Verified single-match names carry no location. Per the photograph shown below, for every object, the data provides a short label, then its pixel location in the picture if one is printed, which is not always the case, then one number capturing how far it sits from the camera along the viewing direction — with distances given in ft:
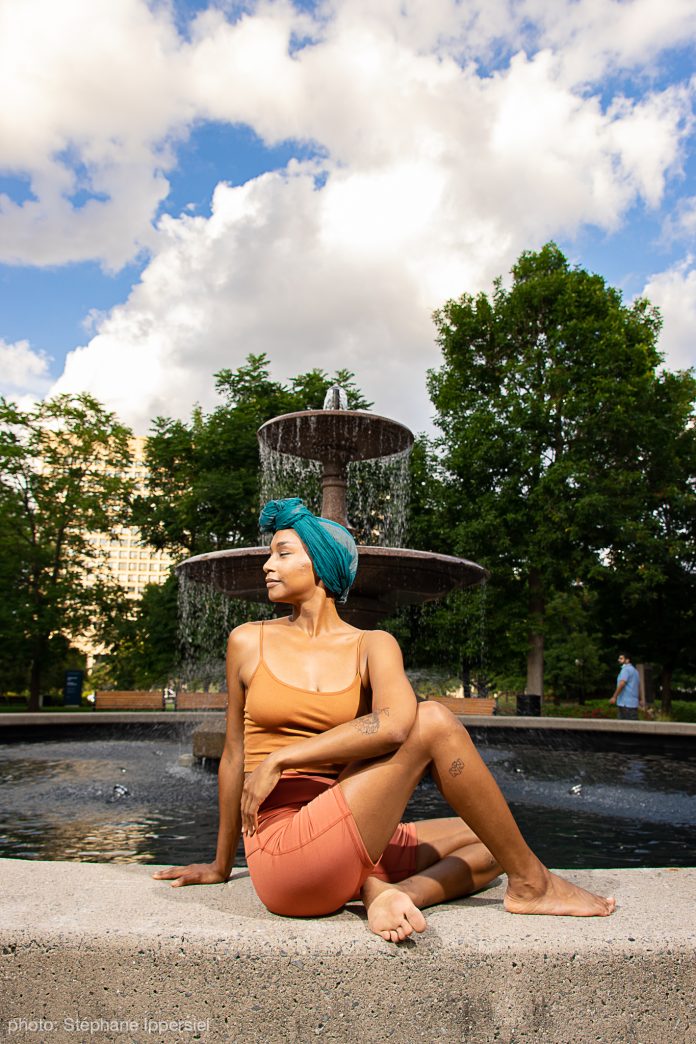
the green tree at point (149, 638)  92.02
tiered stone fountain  33.06
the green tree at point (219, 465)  87.97
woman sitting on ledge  7.68
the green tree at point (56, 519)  94.07
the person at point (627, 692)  55.47
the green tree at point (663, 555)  84.58
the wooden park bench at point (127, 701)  62.54
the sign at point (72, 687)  97.09
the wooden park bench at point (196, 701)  58.90
